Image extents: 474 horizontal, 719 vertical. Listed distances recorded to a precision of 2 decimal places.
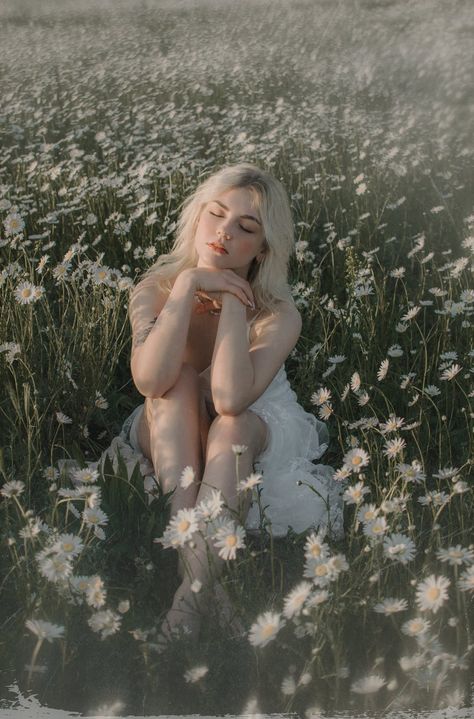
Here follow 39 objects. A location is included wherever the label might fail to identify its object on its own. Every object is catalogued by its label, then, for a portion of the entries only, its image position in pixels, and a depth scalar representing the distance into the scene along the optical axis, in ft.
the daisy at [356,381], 8.93
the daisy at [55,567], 5.92
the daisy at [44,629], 5.57
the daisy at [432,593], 5.66
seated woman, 8.25
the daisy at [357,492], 6.46
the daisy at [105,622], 5.87
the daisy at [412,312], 10.54
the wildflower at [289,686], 5.70
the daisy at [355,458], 7.11
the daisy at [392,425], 8.14
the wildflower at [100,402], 10.12
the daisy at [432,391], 9.62
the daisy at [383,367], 9.32
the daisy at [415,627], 5.84
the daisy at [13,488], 6.37
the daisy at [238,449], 6.47
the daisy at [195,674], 5.75
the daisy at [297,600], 5.55
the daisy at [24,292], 9.45
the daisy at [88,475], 6.48
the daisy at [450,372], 9.26
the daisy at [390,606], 5.93
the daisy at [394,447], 7.62
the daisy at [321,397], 8.70
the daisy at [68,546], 5.97
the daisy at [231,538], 6.06
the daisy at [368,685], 5.54
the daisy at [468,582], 5.75
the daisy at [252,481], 6.21
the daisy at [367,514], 6.32
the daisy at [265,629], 5.43
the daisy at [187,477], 6.63
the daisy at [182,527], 6.08
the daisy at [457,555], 5.89
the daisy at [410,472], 7.04
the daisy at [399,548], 6.07
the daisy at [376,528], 6.37
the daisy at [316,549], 5.91
